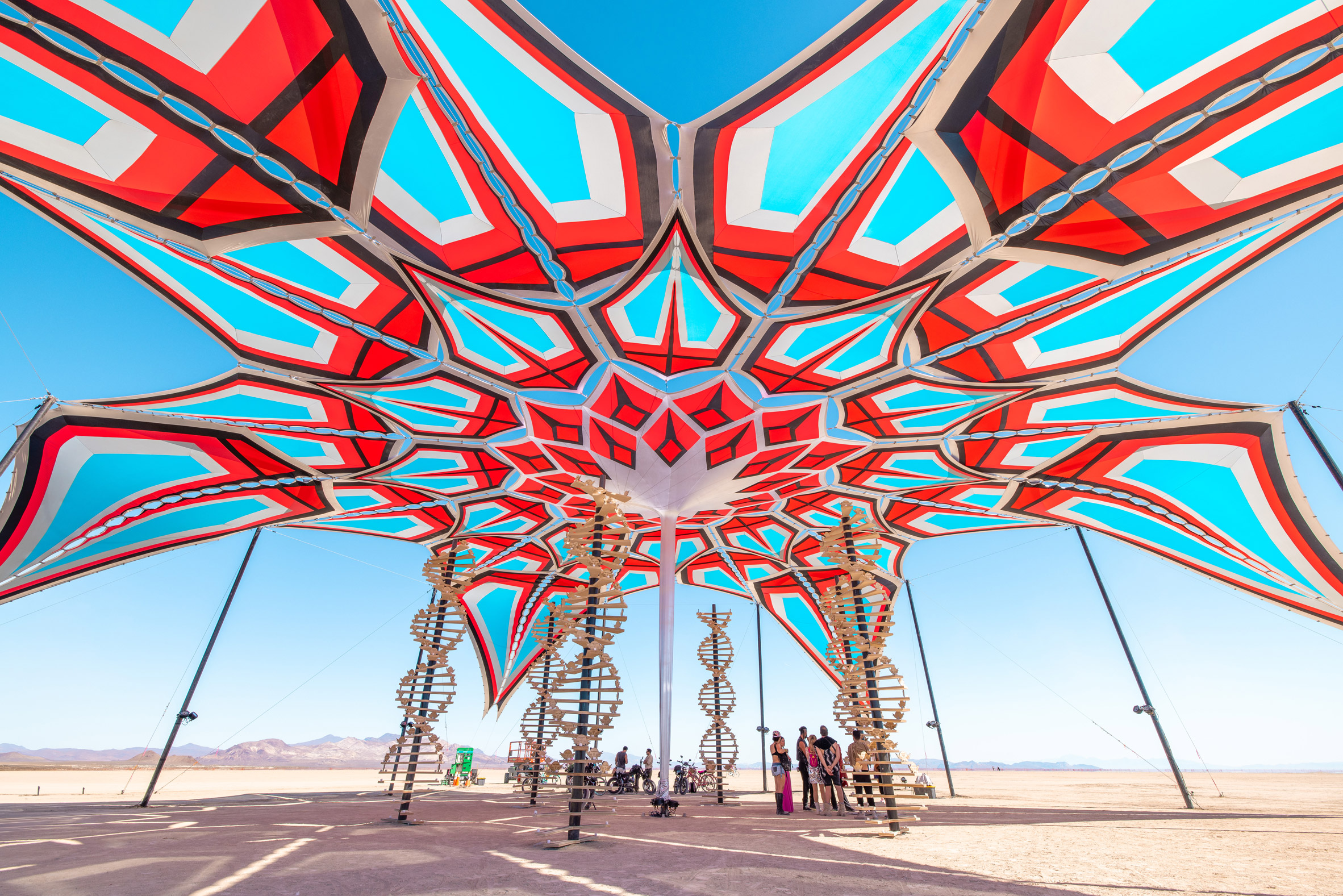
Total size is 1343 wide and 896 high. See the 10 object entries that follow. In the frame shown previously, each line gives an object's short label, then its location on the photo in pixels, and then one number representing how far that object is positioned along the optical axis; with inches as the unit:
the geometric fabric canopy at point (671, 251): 241.9
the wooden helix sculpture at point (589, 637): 348.2
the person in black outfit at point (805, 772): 607.5
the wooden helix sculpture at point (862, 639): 437.4
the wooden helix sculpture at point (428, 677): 479.2
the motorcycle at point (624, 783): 889.5
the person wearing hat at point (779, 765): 567.5
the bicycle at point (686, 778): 887.1
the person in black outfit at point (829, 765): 581.0
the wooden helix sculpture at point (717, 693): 730.2
